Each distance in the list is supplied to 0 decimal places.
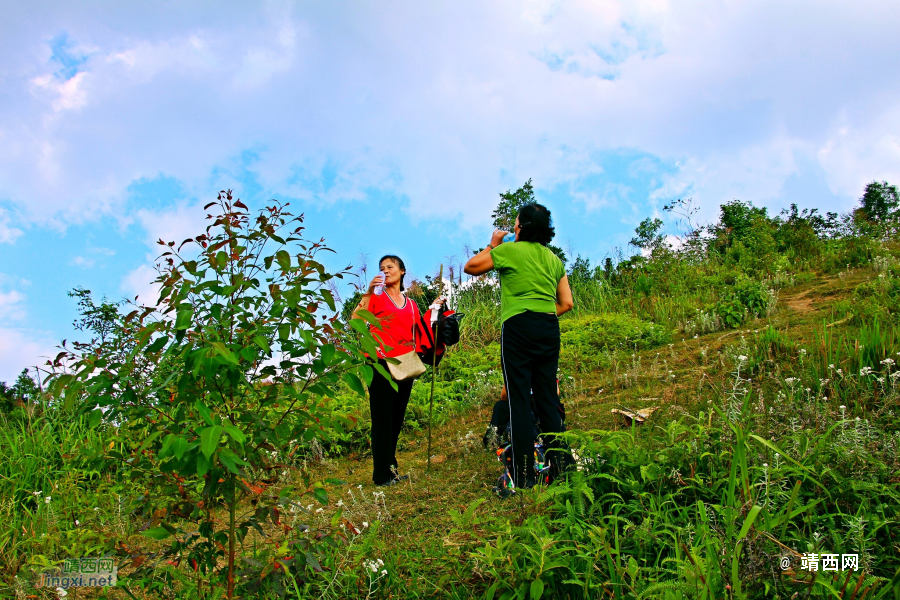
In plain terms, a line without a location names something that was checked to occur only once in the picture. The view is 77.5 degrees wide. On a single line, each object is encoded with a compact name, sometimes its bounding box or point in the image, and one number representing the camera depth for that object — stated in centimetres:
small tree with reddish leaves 208
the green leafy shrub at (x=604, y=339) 795
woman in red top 496
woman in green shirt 386
